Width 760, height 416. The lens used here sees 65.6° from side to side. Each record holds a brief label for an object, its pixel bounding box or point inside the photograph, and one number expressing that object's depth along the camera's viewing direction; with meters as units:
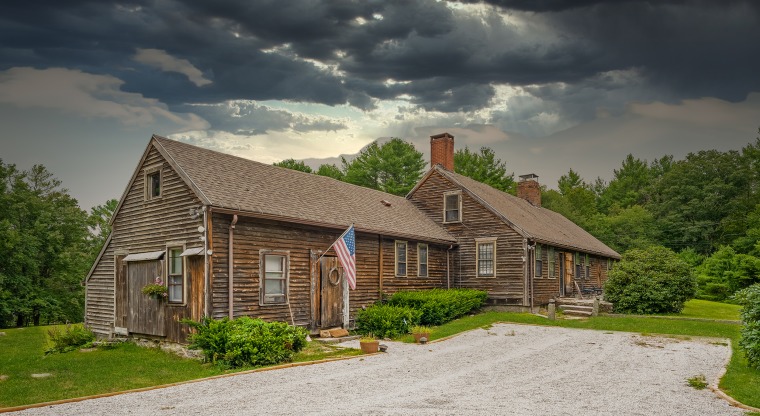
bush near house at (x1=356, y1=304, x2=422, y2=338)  20.62
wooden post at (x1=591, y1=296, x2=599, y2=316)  26.70
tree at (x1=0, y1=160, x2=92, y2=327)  39.22
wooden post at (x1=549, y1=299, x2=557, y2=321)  25.39
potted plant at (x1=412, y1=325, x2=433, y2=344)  19.19
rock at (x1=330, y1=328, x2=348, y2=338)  20.34
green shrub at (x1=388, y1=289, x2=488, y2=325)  23.17
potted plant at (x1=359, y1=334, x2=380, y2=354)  16.77
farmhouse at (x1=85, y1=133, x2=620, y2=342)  17.84
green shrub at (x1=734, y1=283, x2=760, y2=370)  13.12
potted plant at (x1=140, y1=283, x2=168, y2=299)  18.33
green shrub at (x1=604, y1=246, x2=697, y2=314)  26.34
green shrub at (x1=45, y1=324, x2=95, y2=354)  20.12
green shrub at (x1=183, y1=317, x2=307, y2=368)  14.60
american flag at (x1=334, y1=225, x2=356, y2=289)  19.39
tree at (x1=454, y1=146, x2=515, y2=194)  66.69
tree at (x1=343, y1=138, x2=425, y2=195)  64.00
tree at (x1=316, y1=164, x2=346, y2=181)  67.44
